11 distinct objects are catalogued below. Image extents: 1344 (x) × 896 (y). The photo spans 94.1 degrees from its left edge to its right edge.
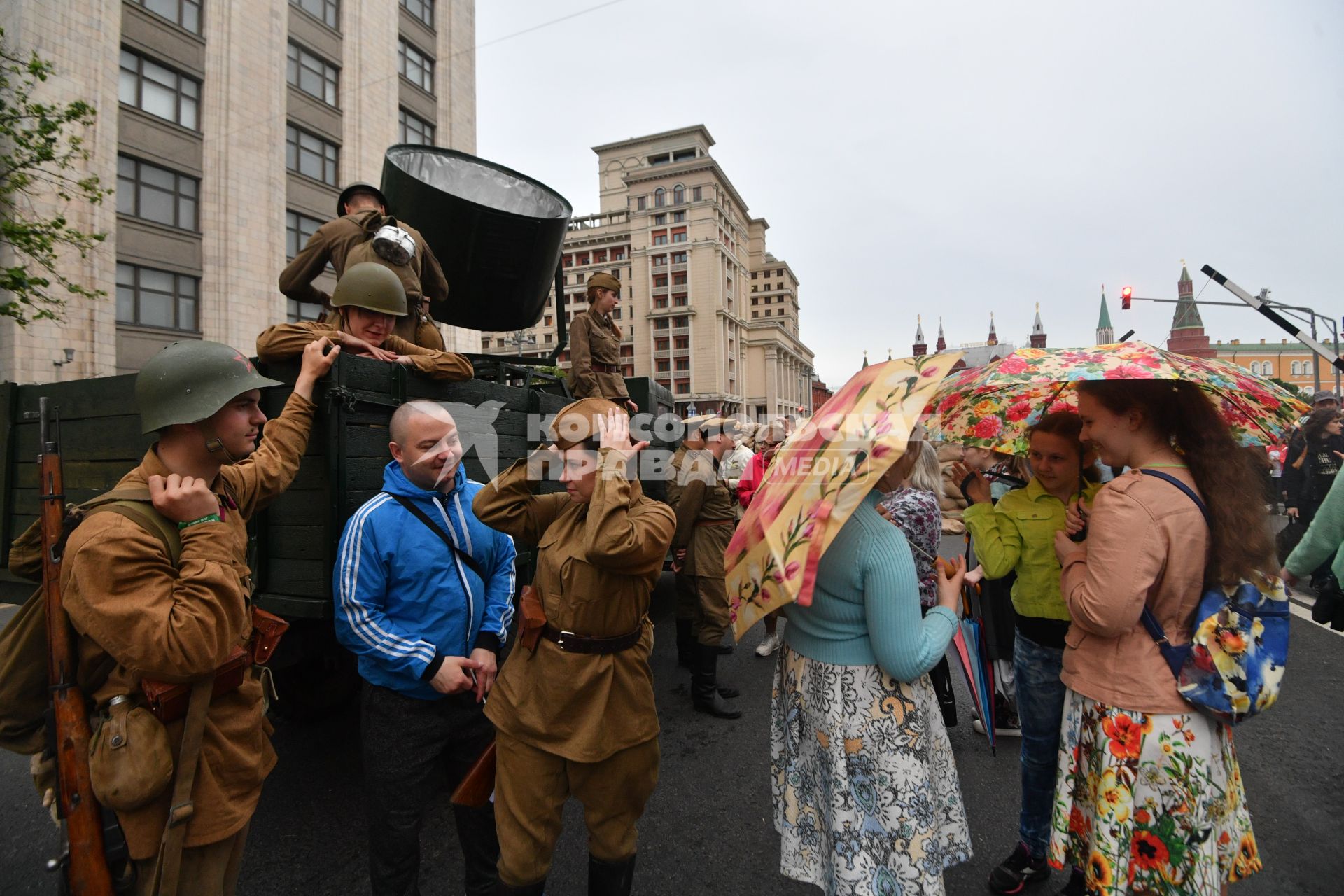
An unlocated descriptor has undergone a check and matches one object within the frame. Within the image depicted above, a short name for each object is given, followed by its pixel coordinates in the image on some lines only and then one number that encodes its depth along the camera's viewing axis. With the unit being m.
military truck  2.64
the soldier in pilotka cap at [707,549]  4.52
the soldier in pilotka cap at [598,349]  5.32
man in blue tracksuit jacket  2.21
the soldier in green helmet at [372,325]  2.85
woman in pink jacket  1.80
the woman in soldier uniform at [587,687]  2.03
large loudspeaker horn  4.27
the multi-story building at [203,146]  15.93
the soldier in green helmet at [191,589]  1.55
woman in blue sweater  1.84
